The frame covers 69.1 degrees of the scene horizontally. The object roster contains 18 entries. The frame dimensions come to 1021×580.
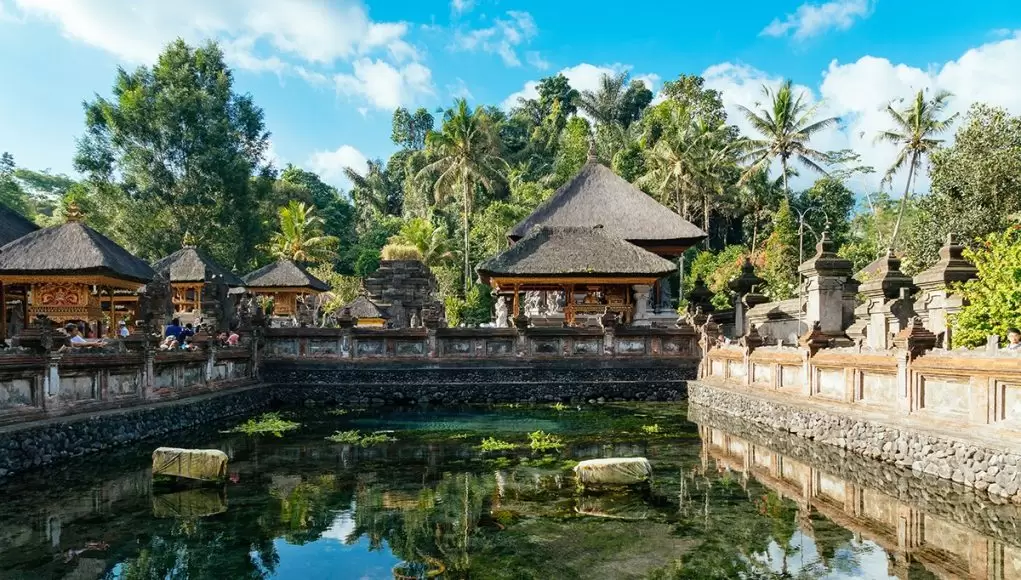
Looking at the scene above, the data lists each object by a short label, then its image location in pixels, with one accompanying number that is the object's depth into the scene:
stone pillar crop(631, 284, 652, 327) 25.09
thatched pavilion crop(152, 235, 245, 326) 30.34
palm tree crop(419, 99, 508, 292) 47.31
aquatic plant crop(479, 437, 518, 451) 14.12
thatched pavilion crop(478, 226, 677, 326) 23.33
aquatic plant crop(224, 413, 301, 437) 16.20
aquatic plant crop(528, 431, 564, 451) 14.14
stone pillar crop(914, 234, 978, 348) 15.47
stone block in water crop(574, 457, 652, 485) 10.52
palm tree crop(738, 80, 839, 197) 42.94
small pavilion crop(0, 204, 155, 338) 17.97
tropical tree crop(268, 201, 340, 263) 49.50
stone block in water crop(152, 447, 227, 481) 11.07
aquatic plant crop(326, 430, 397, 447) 14.98
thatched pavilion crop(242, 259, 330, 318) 34.97
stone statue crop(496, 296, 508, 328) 32.28
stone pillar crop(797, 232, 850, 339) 18.38
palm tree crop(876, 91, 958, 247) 40.03
